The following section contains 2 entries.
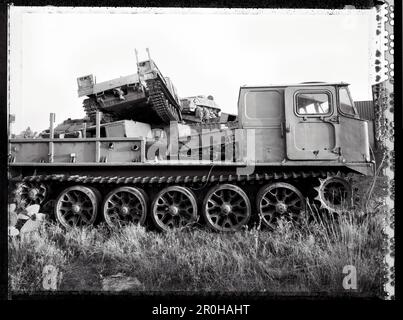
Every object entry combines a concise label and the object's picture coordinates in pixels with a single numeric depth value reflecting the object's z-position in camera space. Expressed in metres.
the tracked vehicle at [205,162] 4.75
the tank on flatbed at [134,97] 4.78
